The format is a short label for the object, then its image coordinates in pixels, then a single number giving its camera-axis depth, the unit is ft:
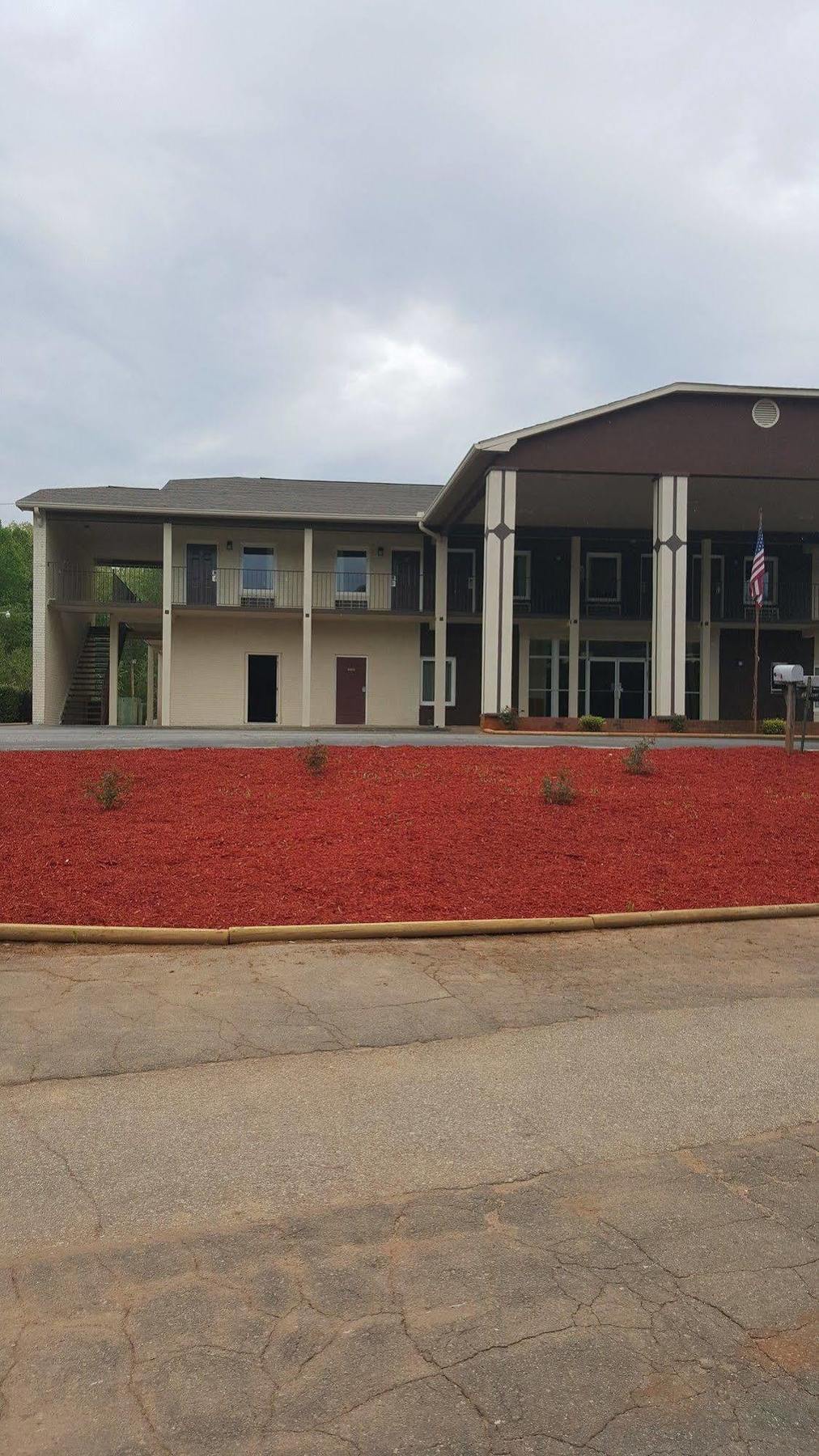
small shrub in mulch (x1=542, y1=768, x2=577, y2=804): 37.88
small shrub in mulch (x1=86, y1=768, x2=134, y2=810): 35.60
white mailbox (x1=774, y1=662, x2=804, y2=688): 48.85
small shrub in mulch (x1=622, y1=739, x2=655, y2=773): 44.50
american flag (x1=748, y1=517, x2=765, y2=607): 77.77
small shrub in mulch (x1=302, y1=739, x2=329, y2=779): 42.11
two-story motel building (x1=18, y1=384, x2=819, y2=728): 95.76
